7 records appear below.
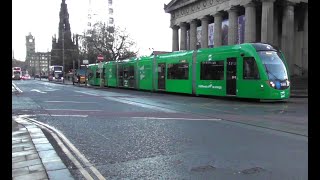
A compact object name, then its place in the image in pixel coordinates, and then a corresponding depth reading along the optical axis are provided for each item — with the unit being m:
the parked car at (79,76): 45.37
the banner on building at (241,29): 34.90
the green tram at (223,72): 14.15
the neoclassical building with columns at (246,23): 31.51
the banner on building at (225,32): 37.33
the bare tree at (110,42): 48.24
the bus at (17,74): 66.55
